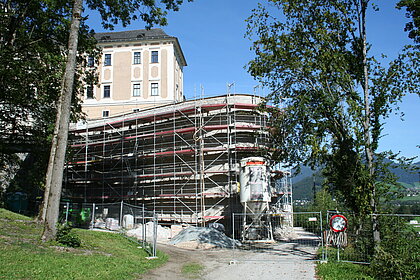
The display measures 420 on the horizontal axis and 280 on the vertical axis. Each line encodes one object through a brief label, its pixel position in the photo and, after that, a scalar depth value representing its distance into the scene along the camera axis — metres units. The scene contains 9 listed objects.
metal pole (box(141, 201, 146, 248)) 15.26
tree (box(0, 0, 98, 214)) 18.61
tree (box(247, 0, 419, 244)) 14.72
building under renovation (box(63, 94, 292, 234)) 24.48
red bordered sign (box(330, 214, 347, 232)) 12.53
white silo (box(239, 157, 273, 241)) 22.22
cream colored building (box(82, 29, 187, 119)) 39.50
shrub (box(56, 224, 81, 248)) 12.41
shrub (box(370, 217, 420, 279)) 9.82
